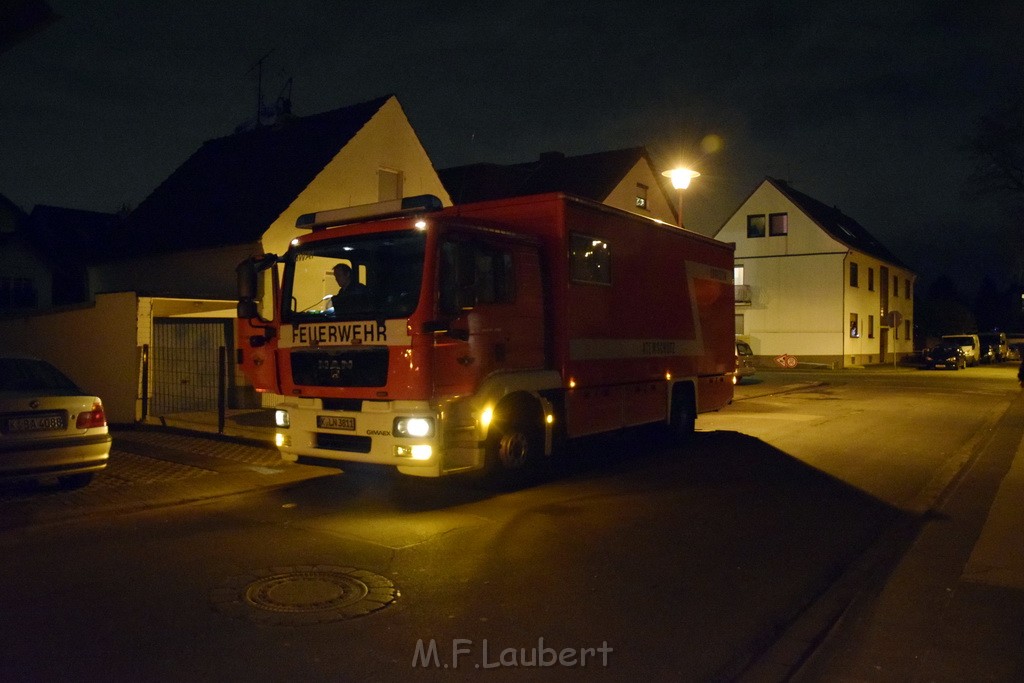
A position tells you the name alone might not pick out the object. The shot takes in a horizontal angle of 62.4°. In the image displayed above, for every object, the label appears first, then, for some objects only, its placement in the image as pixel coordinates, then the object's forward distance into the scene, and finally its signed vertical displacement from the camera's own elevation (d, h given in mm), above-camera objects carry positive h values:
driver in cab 8555 +525
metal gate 15812 -427
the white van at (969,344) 47450 +25
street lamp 16984 +3367
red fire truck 8086 +102
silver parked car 7922 -835
